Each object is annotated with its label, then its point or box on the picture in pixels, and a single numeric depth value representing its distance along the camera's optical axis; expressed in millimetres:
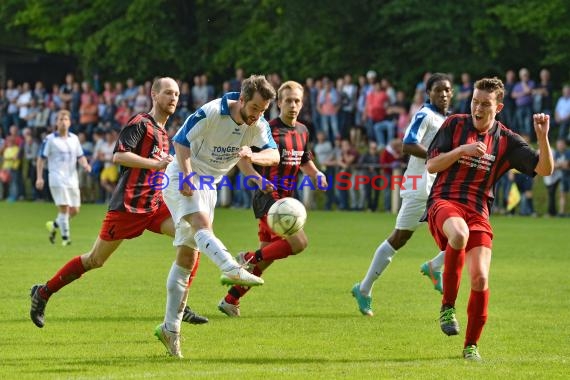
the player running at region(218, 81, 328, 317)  11156
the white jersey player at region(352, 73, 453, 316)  11227
